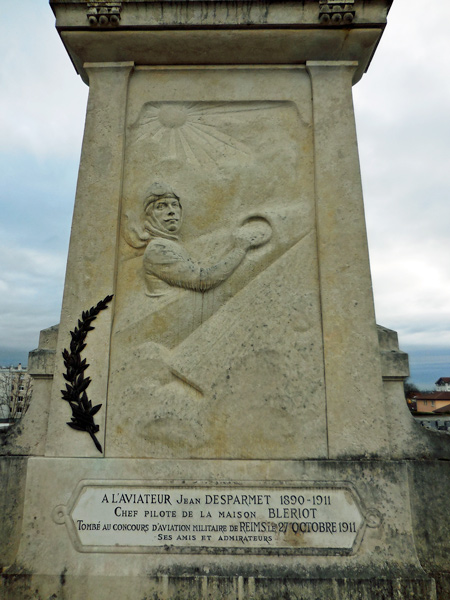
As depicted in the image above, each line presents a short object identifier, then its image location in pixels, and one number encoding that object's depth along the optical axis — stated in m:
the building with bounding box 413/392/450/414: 60.66
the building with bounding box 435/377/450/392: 89.81
